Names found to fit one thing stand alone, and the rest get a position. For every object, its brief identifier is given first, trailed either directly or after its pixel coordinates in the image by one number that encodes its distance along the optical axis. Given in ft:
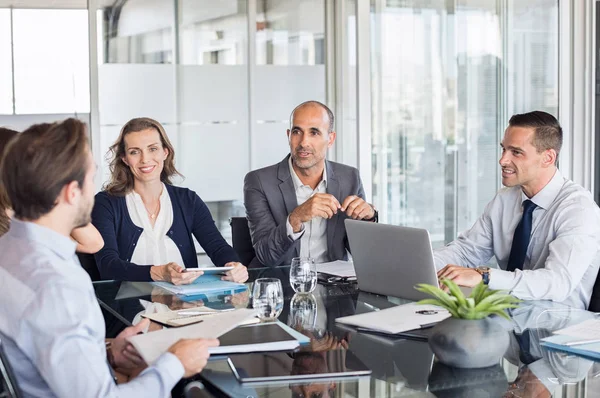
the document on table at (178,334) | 6.21
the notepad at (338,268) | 10.19
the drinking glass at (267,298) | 7.49
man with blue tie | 9.13
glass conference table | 5.75
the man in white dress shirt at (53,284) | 5.05
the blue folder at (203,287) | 9.14
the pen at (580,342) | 6.69
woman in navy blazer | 11.52
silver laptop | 8.30
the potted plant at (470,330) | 6.16
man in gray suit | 11.73
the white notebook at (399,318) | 7.34
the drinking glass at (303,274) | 8.64
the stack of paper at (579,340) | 6.53
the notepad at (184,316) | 7.38
